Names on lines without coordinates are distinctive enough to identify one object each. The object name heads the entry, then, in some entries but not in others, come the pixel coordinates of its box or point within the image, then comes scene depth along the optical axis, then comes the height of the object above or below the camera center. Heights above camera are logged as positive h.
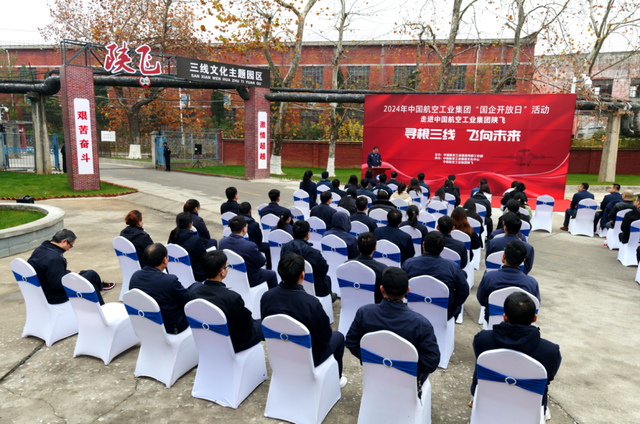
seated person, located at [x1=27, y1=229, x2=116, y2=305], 4.41 -1.29
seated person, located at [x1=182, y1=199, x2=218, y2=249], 6.29 -1.15
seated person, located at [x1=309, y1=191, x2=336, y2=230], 7.17 -1.06
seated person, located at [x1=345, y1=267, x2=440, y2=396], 2.87 -1.18
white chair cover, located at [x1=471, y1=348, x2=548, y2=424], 2.54 -1.53
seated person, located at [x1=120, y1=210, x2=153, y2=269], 5.46 -1.19
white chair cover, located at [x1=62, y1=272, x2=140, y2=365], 4.03 -1.81
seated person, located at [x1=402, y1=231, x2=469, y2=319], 4.07 -1.14
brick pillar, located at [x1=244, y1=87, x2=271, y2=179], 20.75 +0.92
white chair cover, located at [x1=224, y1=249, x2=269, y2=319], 4.84 -1.63
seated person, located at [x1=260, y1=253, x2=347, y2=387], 3.20 -1.20
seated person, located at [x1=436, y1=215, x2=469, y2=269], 4.93 -1.08
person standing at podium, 15.18 -0.37
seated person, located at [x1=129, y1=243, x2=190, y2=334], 3.75 -1.26
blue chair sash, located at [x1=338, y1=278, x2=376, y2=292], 4.30 -1.39
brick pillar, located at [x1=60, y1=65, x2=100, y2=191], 15.25 +0.77
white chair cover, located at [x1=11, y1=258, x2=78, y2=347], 4.39 -1.87
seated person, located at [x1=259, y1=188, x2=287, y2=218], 7.21 -1.05
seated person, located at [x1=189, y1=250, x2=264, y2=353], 3.36 -1.20
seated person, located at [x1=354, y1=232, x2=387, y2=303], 4.20 -1.04
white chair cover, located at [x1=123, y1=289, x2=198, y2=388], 3.63 -1.82
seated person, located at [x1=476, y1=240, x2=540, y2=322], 3.82 -1.14
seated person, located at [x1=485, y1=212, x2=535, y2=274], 5.11 -1.04
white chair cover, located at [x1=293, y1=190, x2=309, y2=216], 9.97 -1.26
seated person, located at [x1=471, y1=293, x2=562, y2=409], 2.69 -1.16
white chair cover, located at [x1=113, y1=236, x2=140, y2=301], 5.23 -1.43
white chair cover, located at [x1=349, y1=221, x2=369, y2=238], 6.41 -1.19
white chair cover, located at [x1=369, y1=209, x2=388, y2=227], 7.49 -1.18
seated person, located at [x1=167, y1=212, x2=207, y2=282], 5.48 -1.22
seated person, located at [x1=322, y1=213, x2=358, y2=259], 5.65 -1.14
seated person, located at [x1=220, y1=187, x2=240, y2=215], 7.46 -1.04
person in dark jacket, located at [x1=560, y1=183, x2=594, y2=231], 10.16 -1.16
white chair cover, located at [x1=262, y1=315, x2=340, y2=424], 3.10 -1.78
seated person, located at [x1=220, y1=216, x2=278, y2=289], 4.98 -1.20
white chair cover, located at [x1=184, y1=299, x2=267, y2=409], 3.37 -1.83
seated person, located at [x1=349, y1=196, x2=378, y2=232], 6.52 -1.04
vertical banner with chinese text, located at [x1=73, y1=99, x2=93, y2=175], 15.49 +0.16
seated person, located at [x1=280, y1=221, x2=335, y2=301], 4.78 -1.16
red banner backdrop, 14.29 +0.48
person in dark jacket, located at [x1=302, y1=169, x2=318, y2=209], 10.02 -0.98
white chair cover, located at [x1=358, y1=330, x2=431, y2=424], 2.72 -1.62
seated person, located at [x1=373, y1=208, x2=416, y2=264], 5.42 -1.10
